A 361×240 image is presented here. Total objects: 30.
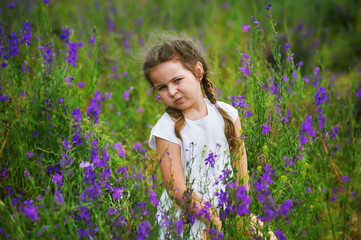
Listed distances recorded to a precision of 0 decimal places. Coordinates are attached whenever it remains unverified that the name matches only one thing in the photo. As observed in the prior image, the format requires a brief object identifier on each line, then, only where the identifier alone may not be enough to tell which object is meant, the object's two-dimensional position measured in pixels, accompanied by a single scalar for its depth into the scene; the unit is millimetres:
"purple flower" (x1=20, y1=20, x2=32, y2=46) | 2855
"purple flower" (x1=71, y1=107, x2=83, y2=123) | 2311
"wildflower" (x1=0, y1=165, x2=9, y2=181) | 2477
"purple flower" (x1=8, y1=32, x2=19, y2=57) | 2821
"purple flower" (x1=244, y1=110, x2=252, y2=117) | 2426
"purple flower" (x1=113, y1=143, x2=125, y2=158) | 2522
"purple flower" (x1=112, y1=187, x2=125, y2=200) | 2057
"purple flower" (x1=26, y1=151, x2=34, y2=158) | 2468
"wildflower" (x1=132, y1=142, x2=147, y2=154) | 2326
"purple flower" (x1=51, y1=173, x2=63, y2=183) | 1936
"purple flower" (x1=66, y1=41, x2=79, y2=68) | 3197
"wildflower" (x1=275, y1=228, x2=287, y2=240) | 1755
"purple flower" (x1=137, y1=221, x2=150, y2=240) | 1542
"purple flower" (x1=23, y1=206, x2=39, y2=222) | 1571
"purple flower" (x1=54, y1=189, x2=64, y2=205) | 1628
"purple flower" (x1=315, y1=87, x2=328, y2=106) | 2397
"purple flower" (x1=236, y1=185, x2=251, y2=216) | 1620
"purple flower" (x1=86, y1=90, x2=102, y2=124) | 2432
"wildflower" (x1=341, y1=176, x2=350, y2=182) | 2138
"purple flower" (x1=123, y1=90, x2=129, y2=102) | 3787
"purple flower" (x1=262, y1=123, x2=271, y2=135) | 2221
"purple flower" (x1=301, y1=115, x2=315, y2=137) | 1626
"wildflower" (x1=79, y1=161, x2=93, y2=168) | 1789
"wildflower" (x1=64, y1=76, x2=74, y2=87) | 2966
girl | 2240
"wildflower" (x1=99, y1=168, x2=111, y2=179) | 1922
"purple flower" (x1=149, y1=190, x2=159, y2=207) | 1632
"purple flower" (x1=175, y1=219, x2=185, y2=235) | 1720
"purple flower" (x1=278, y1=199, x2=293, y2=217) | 1710
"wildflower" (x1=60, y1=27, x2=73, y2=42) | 3183
